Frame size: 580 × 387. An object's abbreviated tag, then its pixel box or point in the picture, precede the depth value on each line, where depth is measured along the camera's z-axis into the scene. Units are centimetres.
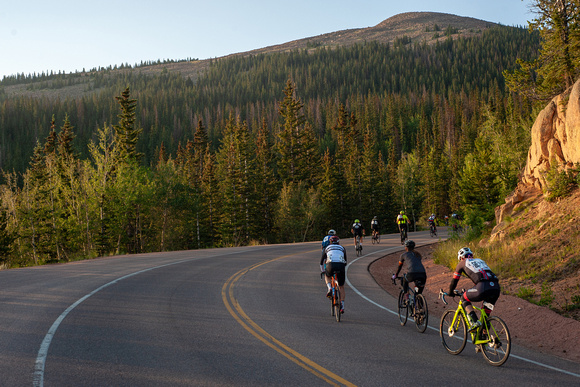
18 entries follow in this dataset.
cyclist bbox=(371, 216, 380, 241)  3218
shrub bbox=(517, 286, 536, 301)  1225
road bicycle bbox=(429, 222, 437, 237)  3925
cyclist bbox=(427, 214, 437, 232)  3891
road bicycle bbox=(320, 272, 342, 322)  1033
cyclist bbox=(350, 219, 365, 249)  2705
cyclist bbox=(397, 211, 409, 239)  2887
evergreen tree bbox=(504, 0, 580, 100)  2584
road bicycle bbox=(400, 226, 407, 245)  2998
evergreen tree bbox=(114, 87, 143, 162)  4659
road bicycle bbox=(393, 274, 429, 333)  945
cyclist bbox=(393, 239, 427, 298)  983
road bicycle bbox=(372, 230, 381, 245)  3459
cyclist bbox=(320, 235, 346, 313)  1107
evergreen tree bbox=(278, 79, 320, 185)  6694
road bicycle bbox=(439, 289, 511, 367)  697
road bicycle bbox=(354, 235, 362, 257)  2648
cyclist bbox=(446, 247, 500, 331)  727
